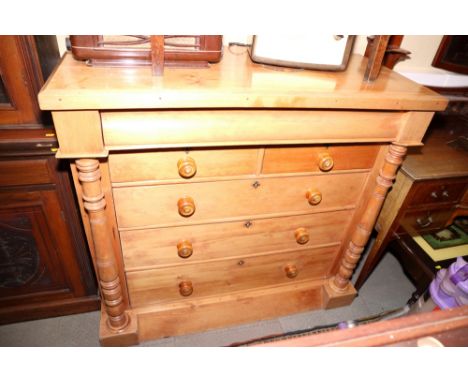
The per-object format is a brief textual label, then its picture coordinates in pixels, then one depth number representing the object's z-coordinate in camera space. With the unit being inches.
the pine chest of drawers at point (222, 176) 34.9
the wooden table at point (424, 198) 56.2
